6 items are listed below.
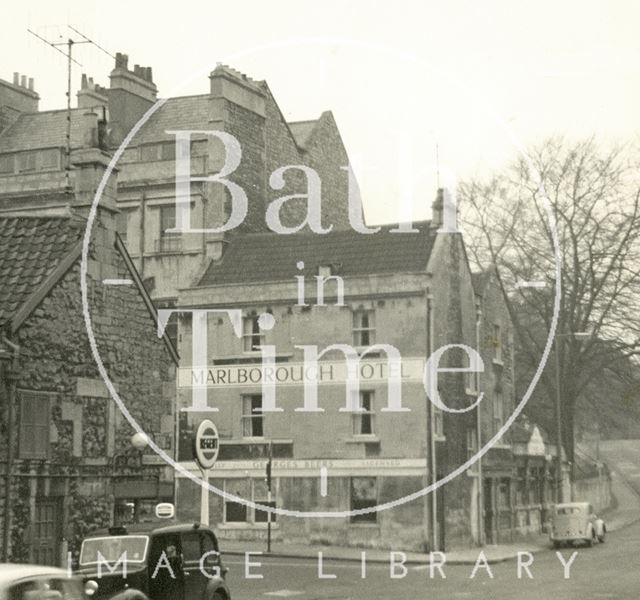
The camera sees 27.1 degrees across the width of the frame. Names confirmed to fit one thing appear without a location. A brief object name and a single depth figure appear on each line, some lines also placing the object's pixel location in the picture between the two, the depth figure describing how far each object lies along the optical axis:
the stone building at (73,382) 24.48
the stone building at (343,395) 42.75
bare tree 52.53
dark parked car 19.16
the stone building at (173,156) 49.06
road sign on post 20.25
